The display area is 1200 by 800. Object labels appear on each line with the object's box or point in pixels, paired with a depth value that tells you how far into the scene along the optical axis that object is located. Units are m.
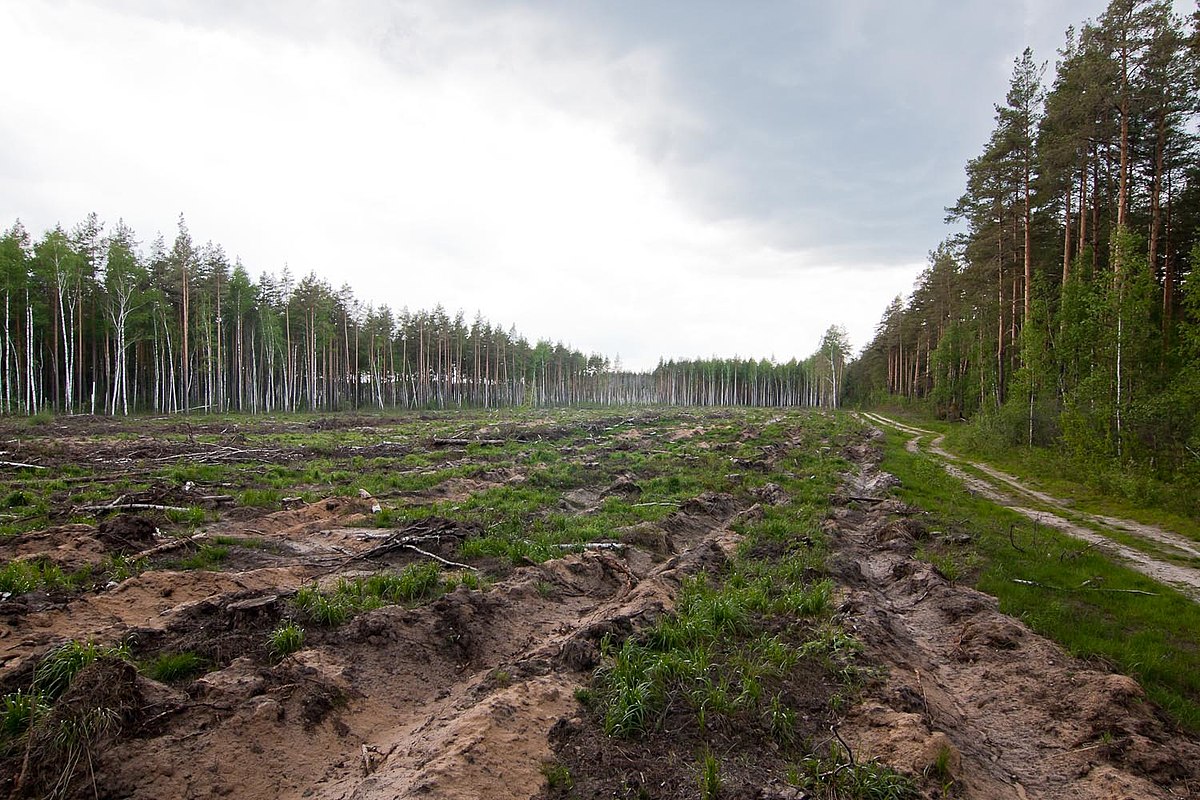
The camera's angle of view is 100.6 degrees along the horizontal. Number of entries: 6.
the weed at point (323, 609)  6.39
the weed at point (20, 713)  3.96
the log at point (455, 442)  24.62
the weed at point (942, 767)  4.18
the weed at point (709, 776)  4.02
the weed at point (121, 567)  7.29
